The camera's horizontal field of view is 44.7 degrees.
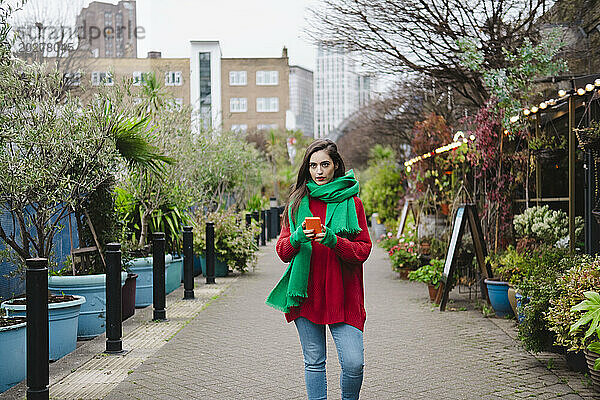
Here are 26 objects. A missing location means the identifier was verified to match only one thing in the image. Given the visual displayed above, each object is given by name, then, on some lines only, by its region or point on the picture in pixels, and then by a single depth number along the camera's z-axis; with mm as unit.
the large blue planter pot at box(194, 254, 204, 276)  15195
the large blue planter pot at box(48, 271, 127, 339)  8266
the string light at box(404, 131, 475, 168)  11569
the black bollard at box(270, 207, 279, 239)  28314
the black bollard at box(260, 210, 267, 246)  24192
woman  4207
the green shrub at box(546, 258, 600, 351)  5748
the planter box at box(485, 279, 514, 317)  9164
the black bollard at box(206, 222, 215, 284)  13336
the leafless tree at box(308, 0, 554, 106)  12438
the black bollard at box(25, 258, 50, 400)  5137
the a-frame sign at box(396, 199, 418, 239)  18500
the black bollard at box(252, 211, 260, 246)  23764
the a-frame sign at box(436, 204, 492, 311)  9953
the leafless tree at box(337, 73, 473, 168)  21328
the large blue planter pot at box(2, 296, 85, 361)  7027
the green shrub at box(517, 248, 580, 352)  6438
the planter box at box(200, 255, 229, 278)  14859
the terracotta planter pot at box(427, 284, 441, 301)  10906
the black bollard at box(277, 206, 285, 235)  29750
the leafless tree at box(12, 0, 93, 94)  23906
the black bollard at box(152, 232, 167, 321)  9320
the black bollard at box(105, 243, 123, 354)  7375
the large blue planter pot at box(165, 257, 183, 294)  12188
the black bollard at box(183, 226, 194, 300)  11336
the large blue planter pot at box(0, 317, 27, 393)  5891
